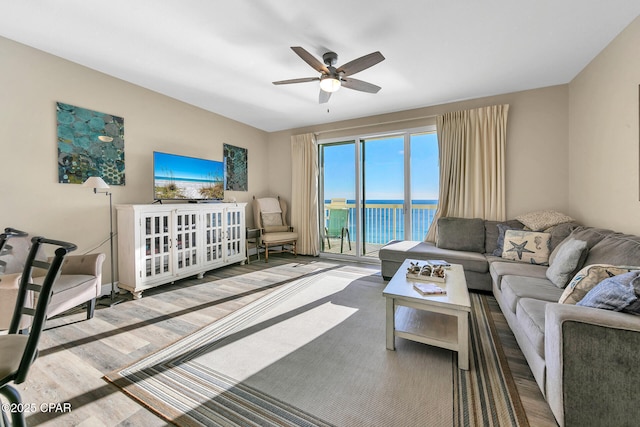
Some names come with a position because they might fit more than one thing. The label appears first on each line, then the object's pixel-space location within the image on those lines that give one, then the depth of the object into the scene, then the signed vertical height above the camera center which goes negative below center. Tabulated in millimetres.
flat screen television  3248 +465
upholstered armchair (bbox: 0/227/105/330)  1843 -586
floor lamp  2498 -102
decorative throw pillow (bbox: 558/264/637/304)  1425 -415
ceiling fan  2186 +1304
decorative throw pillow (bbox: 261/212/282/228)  4844 -179
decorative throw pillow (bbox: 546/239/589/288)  1976 -438
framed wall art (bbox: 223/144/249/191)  4473 +774
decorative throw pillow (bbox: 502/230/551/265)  2699 -430
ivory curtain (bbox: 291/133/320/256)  4871 +352
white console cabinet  2865 -400
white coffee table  1632 -813
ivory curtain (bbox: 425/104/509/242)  3488 +643
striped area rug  1298 -1036
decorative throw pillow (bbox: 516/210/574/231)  2979 -141
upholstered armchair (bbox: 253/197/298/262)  4633 -291
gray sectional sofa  1050 -621
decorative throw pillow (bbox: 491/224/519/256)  3089 -380
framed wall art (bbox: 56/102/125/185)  2611 +728
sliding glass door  4148 +336
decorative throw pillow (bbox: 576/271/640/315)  1132 -411
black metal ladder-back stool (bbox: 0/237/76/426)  798 -488
